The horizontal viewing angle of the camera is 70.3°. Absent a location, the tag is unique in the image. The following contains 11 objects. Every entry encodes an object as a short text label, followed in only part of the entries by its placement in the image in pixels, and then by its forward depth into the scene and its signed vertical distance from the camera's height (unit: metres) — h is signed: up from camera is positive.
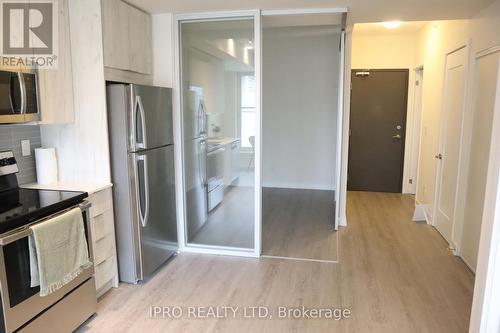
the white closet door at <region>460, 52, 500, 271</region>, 3.12 -0.33
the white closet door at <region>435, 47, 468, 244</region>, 3.76 -0.28
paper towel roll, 2.83 -0.42
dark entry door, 6.08 -0.25
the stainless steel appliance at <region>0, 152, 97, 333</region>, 1.91 -0.89
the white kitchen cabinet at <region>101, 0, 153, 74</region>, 2.78 +0.64
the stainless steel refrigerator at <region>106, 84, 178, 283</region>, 2.85 -0.50
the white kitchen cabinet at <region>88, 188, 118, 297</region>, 2.69 -0.99
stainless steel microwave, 2.16 +0.10
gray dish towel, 2.03 -0.84
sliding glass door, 3.46 -0.17
